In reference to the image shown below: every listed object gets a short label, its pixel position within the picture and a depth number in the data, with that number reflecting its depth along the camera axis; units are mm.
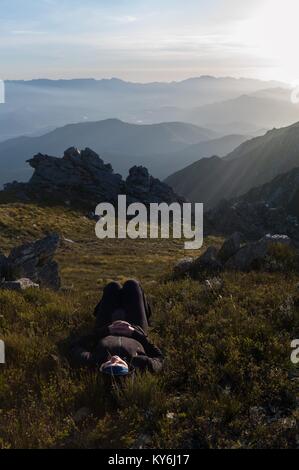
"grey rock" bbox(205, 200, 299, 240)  81125
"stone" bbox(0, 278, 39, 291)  11977
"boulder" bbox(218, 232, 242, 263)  15266
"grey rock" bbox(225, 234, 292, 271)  13922
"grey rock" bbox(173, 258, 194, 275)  14383
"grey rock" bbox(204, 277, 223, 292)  11227
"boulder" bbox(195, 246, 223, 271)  14086
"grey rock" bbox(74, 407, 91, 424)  6155
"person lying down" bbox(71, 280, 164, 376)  7270
